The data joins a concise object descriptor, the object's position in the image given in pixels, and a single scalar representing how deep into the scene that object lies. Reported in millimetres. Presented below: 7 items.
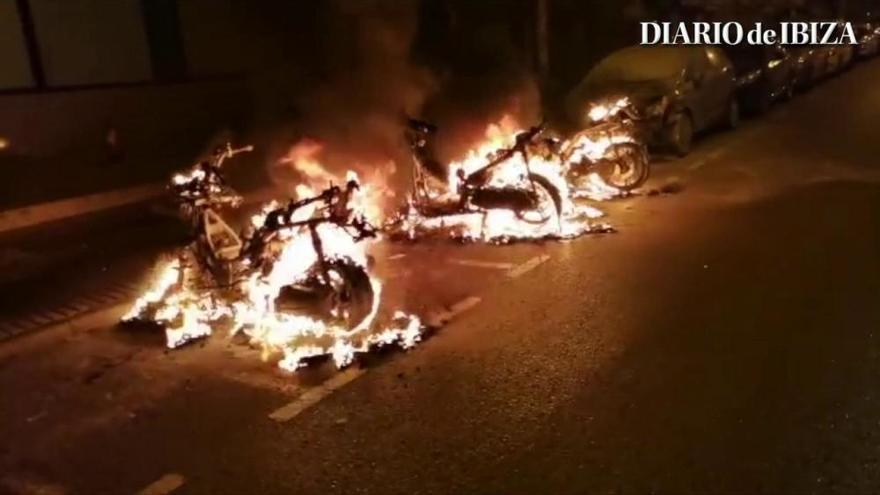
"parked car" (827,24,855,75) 19614
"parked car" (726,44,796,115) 14836
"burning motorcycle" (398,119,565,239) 8398
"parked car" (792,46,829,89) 17094
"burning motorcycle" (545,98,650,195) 10039
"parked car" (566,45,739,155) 11859
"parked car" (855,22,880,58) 23328
